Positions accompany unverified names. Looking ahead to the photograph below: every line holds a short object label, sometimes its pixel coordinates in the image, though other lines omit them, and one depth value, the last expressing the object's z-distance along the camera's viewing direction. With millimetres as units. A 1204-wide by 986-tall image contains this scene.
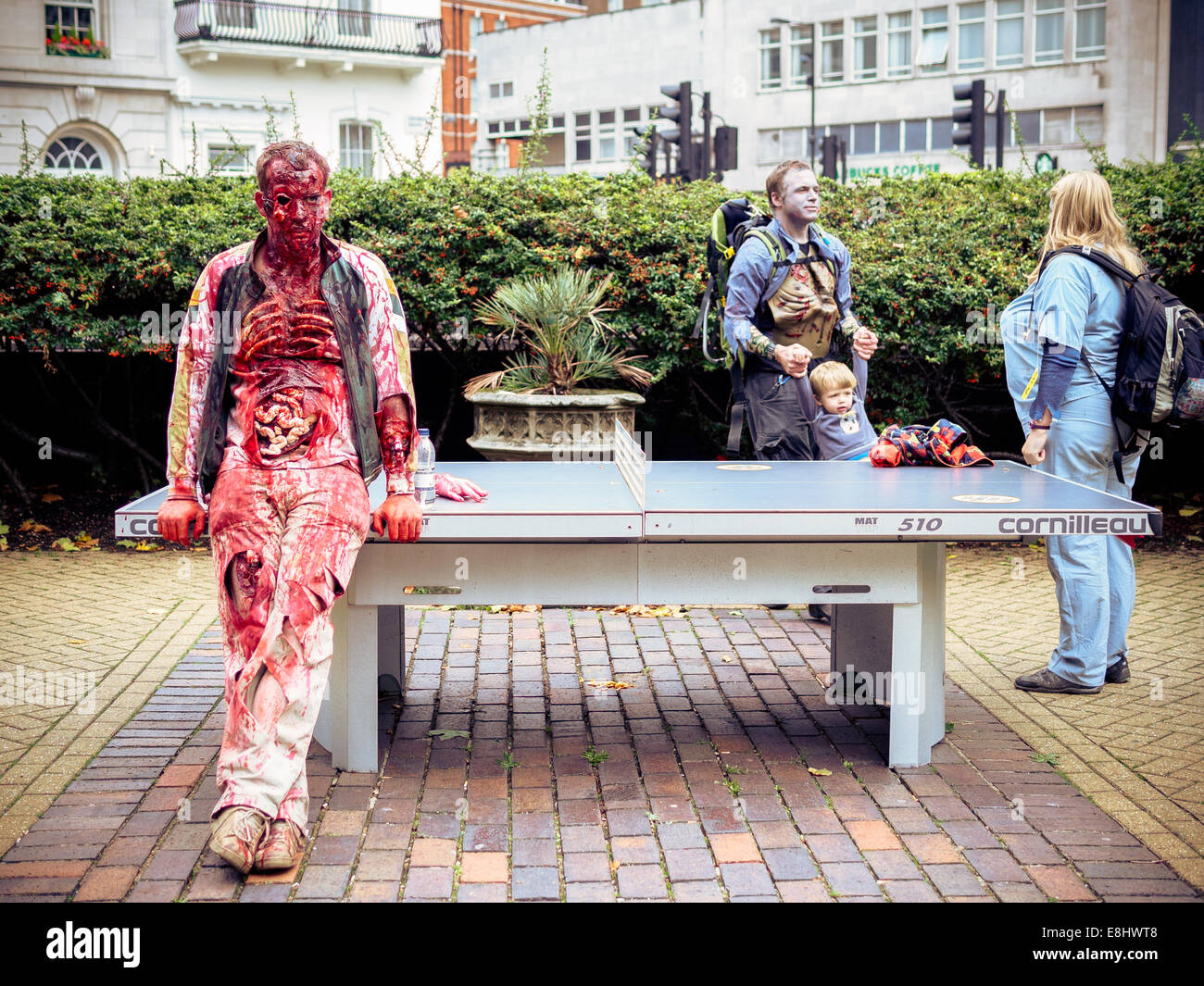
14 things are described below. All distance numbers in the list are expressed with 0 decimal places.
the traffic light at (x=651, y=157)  22036
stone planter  8375
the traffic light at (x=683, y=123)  21125
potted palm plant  8422
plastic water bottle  4664
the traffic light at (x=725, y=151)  22875
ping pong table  4371
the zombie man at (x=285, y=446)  4059
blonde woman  5695
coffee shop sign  47162
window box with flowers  30719
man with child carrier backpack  6703
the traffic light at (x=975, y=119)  20688
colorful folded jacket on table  5645
